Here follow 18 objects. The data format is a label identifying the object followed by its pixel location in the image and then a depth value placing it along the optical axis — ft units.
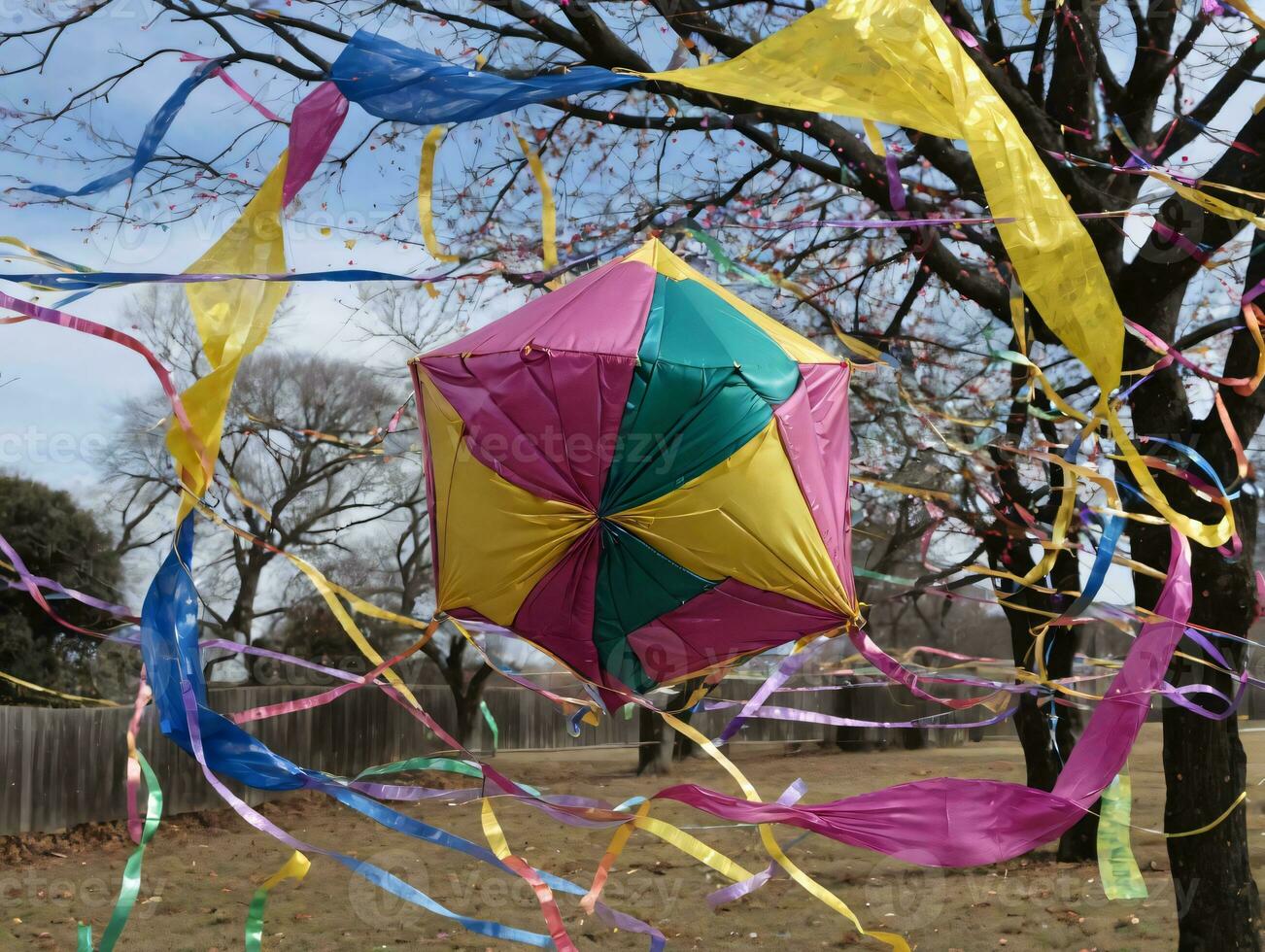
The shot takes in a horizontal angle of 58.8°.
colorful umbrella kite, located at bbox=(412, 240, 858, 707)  9.12
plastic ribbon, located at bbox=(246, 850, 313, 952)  8.34
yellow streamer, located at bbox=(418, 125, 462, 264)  10.84
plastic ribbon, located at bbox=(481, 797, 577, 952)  7.85
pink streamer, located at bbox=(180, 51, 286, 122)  9.50
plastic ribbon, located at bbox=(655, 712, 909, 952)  7.85
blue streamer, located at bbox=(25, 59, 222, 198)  9.28
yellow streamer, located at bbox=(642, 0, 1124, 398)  8.06
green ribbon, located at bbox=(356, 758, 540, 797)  8.92
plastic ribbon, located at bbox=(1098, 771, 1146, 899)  11.37
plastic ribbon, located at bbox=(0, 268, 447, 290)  8.30
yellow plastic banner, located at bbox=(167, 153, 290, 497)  9.04
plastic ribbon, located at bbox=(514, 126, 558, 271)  11.00
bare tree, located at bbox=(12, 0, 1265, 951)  15.24
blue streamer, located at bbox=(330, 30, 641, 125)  8.63
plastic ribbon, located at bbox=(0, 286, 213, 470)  8.13
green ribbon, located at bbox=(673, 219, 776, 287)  11.45
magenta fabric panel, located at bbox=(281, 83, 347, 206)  9.03
